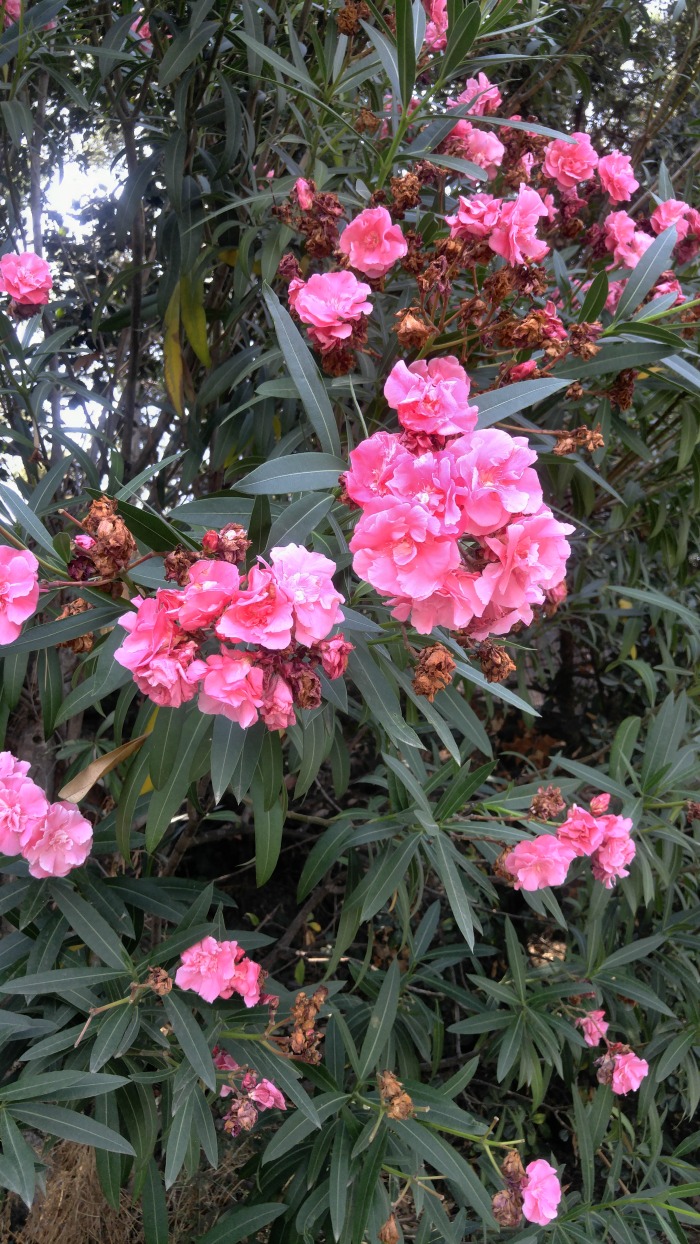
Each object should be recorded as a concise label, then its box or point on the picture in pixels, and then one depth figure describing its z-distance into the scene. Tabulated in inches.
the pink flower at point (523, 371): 45.7
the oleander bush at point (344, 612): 35.5
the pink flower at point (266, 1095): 55.8
